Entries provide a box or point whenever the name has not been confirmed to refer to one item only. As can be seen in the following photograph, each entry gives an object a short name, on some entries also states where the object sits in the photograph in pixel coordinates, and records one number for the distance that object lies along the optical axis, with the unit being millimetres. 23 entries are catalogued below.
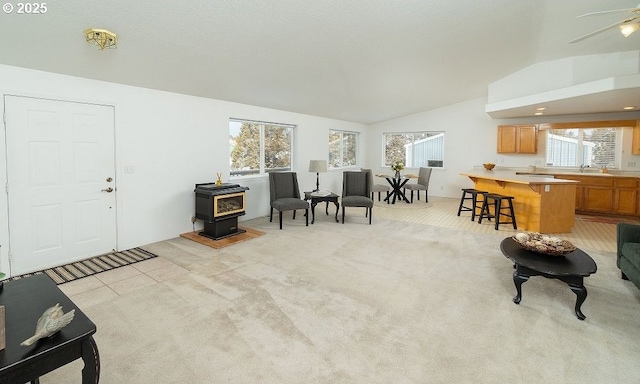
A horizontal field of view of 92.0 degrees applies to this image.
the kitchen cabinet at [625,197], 6012
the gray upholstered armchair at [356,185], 6334
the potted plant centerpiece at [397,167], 7977
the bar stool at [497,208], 5332
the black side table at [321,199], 5804
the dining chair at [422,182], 7822
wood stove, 4543
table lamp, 6215
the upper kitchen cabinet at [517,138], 7156
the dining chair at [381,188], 8037
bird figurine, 1233
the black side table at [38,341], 1181
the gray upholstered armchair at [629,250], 2711
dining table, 7982
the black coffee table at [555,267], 2520
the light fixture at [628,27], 2528
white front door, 3254
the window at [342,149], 8648
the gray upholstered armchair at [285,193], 5414
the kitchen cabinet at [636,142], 6080
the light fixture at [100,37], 2688
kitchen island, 5078
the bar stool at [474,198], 5951
